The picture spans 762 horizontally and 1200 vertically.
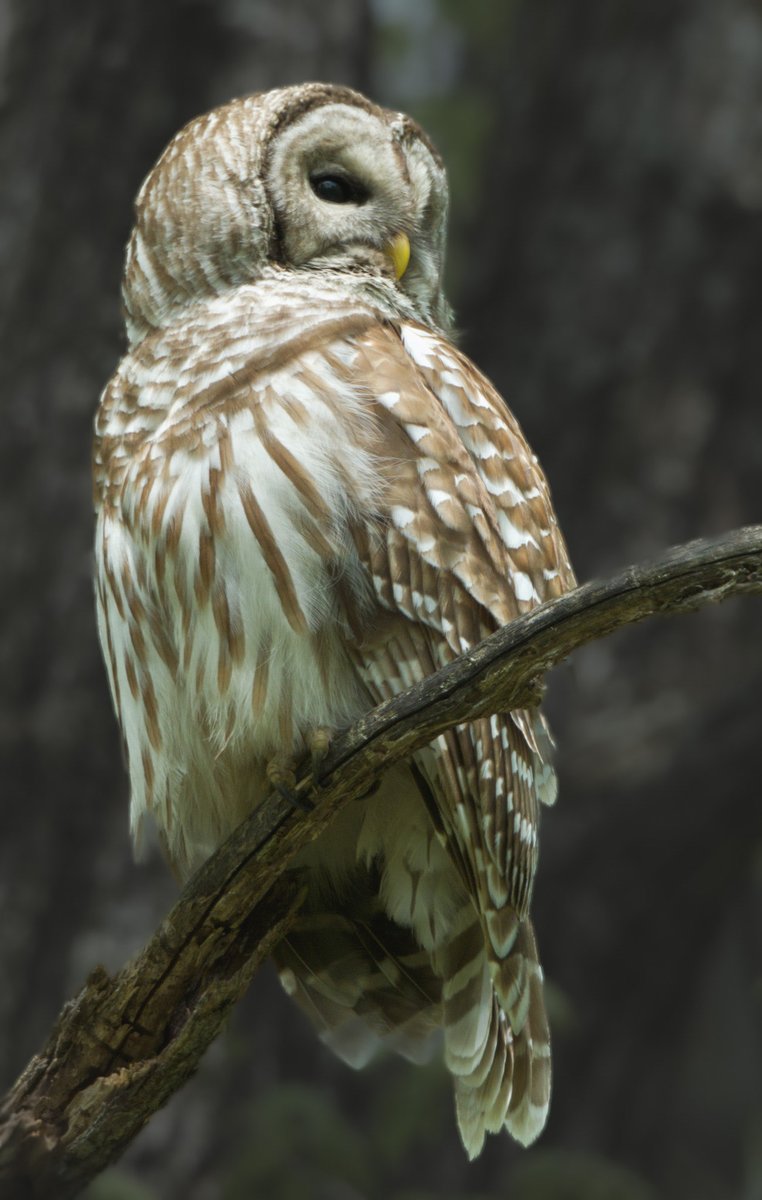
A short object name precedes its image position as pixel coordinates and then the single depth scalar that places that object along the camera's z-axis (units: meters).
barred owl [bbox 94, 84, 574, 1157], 6.12
